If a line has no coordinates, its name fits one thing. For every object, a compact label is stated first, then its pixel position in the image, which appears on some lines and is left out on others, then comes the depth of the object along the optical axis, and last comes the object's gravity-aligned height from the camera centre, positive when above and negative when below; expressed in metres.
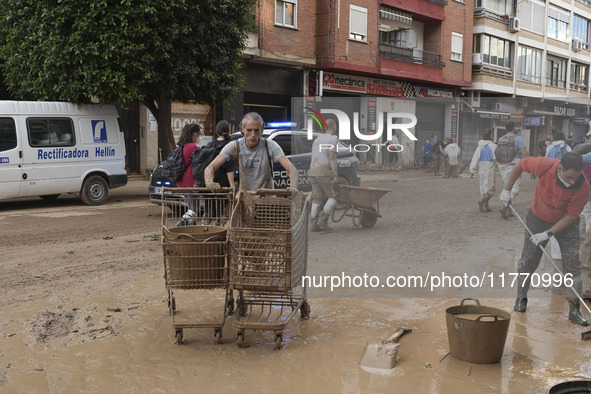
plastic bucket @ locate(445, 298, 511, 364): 4.59 -1.60
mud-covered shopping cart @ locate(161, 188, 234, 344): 4.88 -1.09
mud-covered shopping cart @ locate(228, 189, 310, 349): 4.88 -1.05
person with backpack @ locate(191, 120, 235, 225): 7.69 -0.40
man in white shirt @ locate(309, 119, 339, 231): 6.71 -0.53
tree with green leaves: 13.45 +1.92
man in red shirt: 5.61 -0.80
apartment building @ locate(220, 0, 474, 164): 22.23 +3.23
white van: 12.63 -0.46
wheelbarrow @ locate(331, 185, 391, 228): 6.86 -0.87
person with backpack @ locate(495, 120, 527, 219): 6.11 -0.25
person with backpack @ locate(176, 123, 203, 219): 8.91 -0.28
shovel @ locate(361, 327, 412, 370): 4.58 -1.77
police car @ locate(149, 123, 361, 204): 6.74 -0.36
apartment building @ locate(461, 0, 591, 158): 32.44 +4.85
